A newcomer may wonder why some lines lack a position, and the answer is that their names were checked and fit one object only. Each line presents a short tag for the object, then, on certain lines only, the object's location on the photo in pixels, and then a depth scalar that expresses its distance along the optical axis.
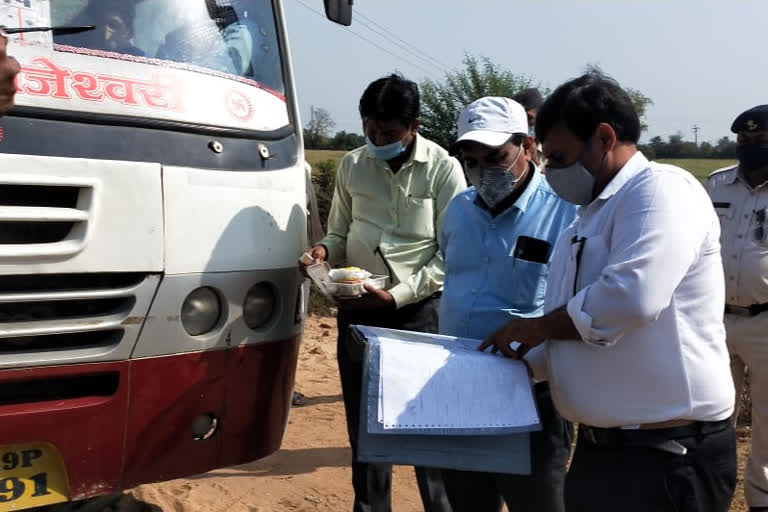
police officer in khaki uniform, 4.28
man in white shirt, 1.98
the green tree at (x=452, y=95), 19.58
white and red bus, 2.70
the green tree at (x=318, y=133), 29.93
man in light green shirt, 3.53
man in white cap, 2.76
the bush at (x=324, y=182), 13.24
